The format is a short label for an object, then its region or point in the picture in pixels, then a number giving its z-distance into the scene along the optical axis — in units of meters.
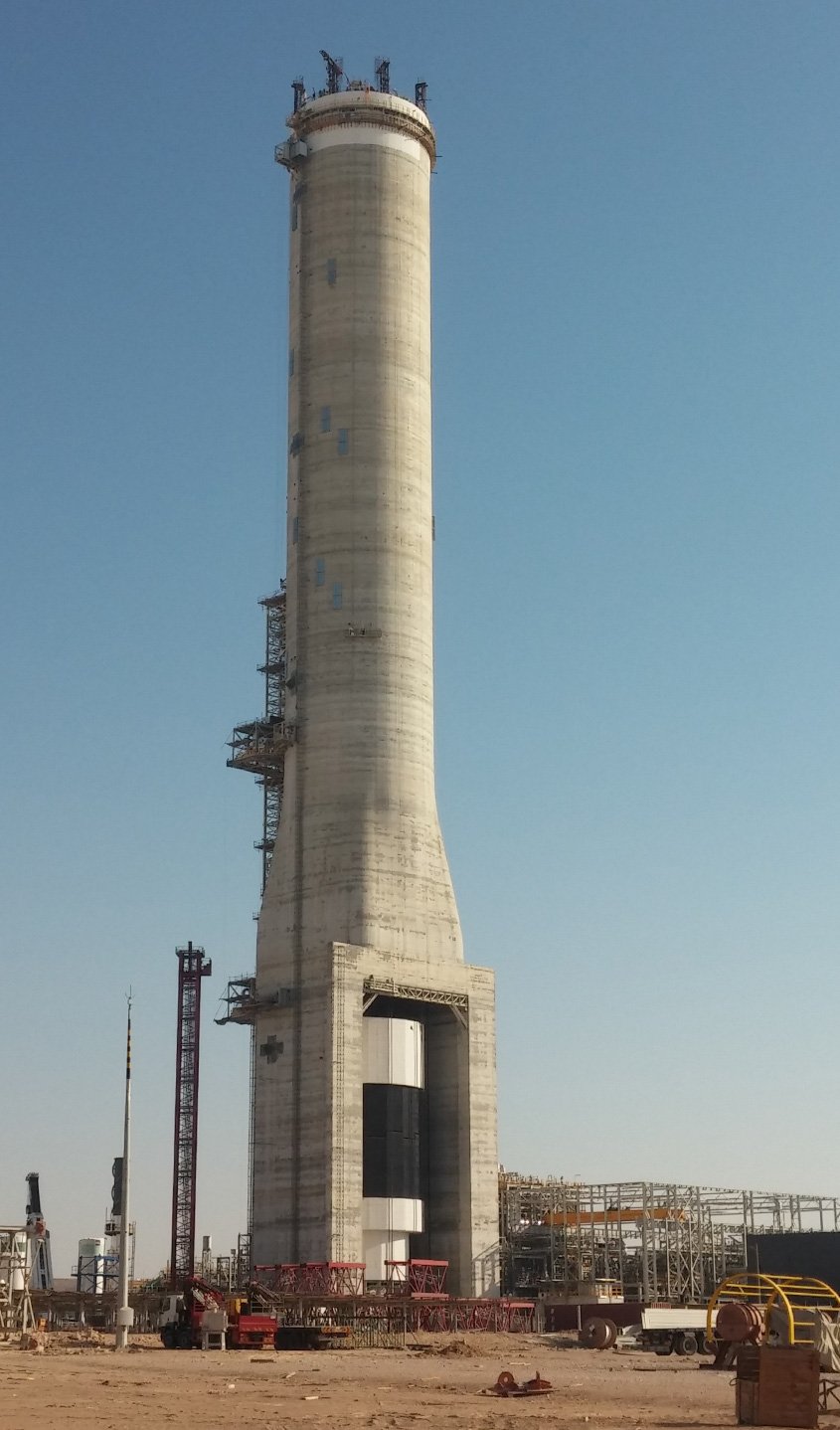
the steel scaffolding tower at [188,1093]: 123.75
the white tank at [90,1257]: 131.50
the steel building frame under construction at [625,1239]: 103.81
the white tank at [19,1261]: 84.19
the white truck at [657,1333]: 70.62
